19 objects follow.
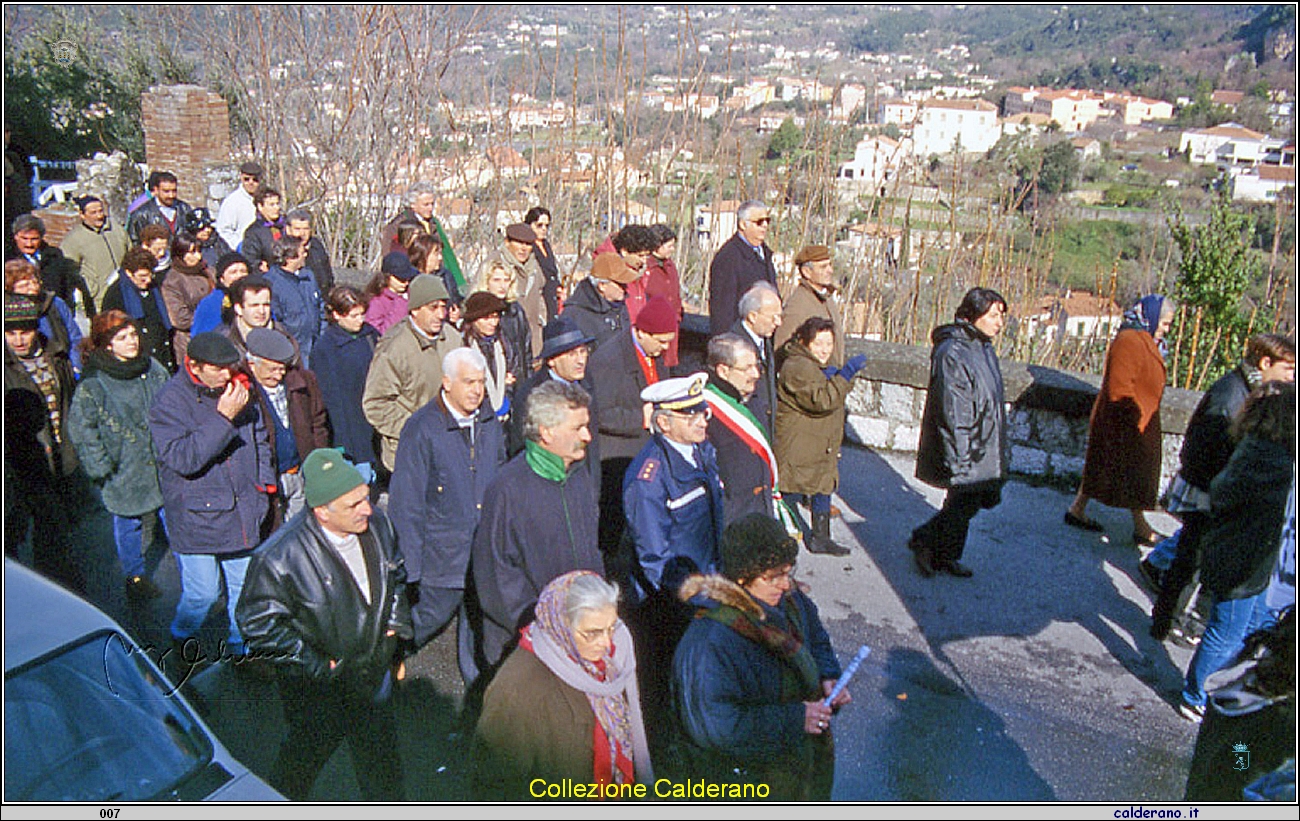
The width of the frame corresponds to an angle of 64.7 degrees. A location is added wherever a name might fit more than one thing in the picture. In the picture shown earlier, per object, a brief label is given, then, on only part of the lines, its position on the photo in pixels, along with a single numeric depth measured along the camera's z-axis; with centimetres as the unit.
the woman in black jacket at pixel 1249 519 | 396
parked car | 289
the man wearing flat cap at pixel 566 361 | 465
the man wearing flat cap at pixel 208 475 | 420
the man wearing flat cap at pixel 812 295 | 599
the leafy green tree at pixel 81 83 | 1573
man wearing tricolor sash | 442
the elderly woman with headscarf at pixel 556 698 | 284
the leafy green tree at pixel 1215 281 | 899
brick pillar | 1185
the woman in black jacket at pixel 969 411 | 520
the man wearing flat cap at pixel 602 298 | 583
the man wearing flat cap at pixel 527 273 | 675
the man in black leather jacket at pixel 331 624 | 328
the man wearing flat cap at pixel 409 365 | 517
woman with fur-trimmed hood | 291
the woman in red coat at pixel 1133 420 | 566
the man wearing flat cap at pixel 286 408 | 469
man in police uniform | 380
